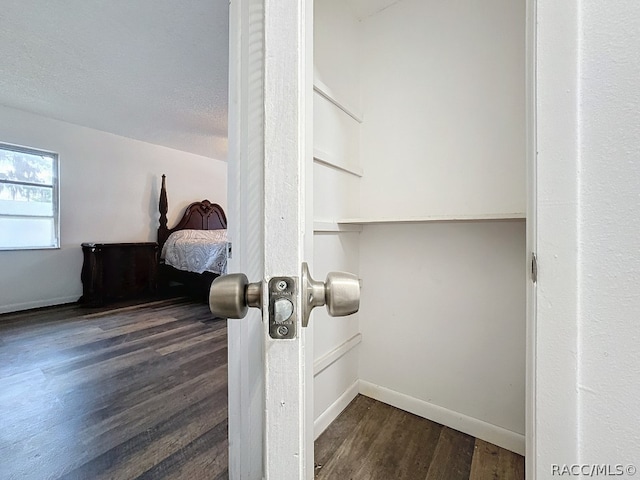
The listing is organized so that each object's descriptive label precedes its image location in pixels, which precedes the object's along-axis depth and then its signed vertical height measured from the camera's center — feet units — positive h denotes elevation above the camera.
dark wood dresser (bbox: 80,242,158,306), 10.12 -1.41
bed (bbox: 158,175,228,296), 10.50 -0.44
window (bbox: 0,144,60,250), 9.26 +1.47
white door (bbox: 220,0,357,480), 0.90 -0.08
